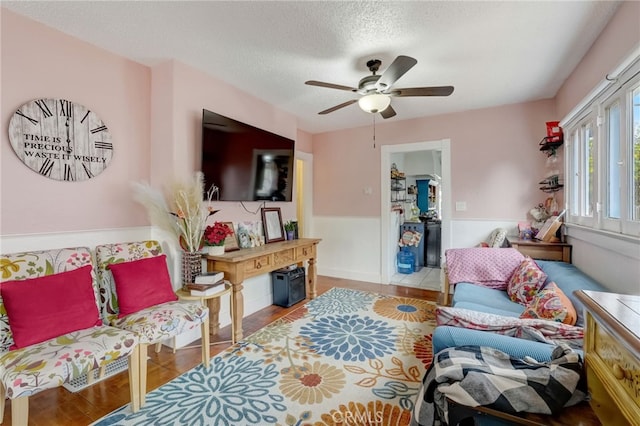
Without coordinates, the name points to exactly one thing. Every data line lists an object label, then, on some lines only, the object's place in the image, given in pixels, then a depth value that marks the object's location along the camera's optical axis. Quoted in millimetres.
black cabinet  5547
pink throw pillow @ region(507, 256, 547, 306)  2291
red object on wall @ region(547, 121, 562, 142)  3146
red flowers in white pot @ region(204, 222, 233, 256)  2600
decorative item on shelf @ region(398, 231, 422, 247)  5078
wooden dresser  724
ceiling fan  2205
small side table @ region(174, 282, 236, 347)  2328
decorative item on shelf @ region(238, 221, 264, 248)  3146
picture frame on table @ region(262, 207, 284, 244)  3498
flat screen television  2758
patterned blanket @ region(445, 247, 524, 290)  2736
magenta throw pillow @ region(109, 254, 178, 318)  2037
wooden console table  2592
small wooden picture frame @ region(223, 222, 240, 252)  2924
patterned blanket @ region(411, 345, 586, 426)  915
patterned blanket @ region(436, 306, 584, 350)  1311
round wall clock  1938
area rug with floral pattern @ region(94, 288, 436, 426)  1682
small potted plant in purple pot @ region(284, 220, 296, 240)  3744
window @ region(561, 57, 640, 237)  1765
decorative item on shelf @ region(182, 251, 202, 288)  2484
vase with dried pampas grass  2400
